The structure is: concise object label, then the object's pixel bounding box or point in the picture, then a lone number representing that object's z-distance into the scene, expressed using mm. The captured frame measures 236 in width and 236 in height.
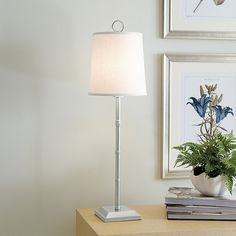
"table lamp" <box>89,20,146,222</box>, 2094
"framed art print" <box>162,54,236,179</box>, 2531
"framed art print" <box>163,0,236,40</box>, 2520
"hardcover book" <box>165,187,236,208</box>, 2180
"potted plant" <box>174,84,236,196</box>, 2182
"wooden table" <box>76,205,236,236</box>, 2020
